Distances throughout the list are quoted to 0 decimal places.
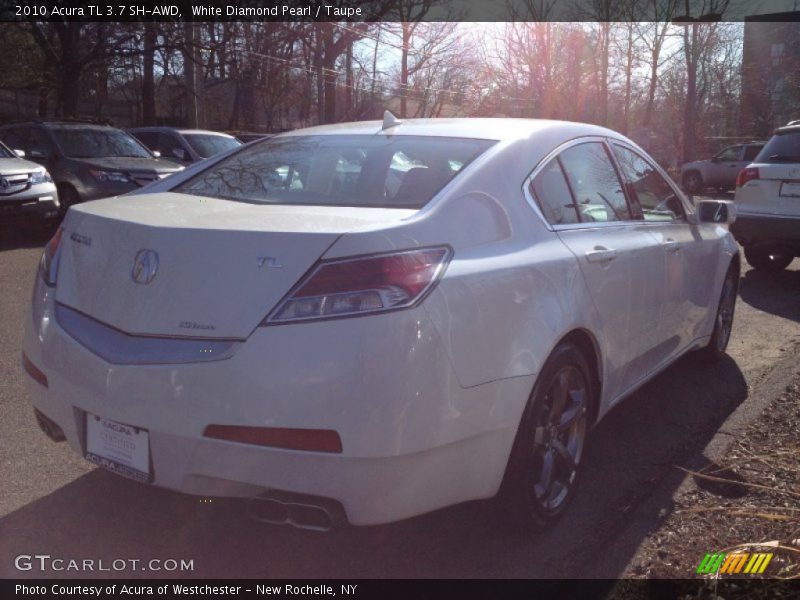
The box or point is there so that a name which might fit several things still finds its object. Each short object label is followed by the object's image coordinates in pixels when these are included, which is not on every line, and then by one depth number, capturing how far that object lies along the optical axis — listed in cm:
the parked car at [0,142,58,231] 1017
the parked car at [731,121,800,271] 874
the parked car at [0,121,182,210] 1156
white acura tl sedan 242
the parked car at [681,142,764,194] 2658
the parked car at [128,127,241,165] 1441
